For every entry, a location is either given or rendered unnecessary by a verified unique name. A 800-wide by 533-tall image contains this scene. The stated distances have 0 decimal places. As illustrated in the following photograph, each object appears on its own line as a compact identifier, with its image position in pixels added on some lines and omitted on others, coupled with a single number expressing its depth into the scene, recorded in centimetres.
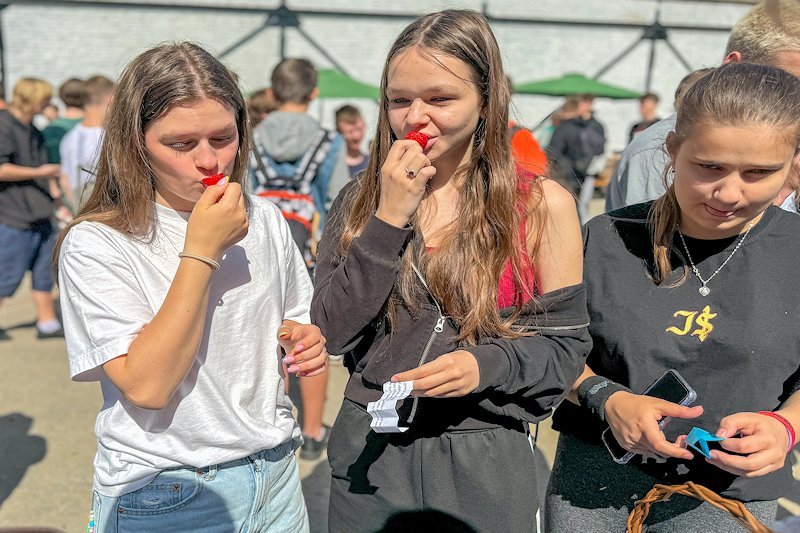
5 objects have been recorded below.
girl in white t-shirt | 168
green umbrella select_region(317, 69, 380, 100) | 1388
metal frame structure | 1600
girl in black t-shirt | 177
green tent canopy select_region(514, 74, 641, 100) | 1570
